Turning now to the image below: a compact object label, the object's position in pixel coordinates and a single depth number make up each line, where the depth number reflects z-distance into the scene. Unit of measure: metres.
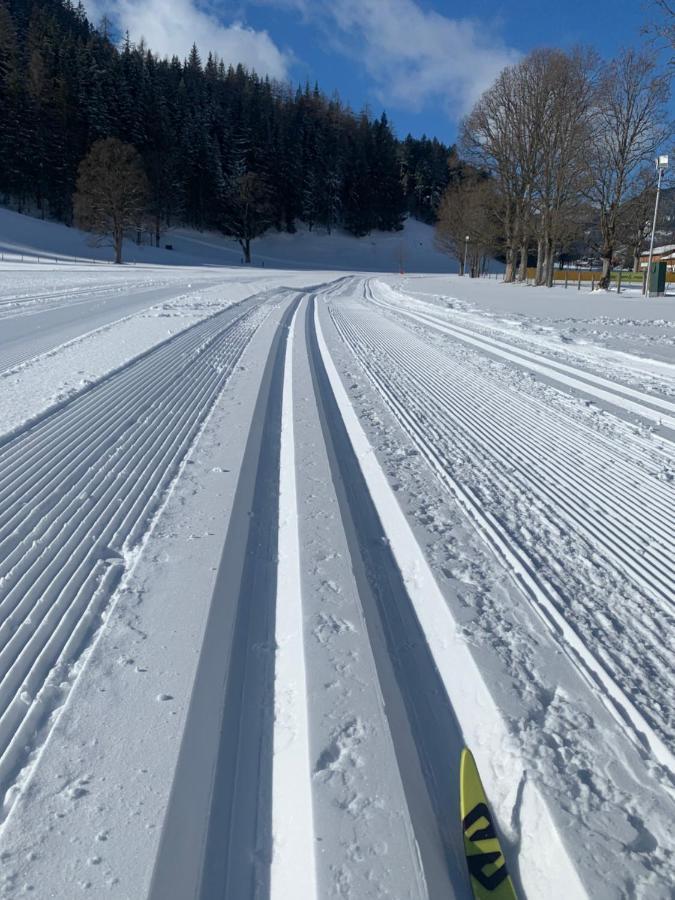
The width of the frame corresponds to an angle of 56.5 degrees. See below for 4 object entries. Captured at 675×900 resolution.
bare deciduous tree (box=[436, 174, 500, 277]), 41.31
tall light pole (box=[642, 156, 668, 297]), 24.35
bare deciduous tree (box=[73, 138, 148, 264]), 49.62
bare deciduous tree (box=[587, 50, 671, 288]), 27.69
